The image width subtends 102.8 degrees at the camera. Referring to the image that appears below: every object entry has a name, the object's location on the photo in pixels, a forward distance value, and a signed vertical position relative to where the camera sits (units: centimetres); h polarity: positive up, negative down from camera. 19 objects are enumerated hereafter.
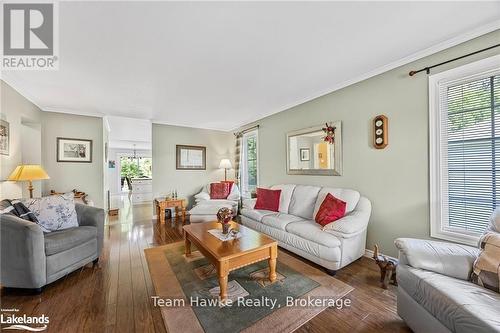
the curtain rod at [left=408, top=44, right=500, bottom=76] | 182 +106
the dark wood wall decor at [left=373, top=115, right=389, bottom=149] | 251 +44
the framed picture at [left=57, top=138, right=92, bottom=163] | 397 +37
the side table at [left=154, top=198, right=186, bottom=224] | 445 -89
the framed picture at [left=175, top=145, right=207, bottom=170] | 519 +28
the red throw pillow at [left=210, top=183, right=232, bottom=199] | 486 -56
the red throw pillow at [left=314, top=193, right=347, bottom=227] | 255 -58
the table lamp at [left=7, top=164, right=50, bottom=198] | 266 -6
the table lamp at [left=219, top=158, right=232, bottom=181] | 539 +8
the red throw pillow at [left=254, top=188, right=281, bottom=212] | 355 -60
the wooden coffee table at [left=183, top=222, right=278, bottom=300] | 176 -80
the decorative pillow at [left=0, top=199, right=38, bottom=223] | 211 -44
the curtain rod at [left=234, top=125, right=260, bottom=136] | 496 +97
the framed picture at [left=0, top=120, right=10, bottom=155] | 260 +42
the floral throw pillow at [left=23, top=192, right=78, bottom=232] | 231 -51
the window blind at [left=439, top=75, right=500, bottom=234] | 184 +14
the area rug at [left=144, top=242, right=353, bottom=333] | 154 -120
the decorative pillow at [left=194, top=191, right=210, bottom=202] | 469 -70
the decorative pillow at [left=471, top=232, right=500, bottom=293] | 125 -64
